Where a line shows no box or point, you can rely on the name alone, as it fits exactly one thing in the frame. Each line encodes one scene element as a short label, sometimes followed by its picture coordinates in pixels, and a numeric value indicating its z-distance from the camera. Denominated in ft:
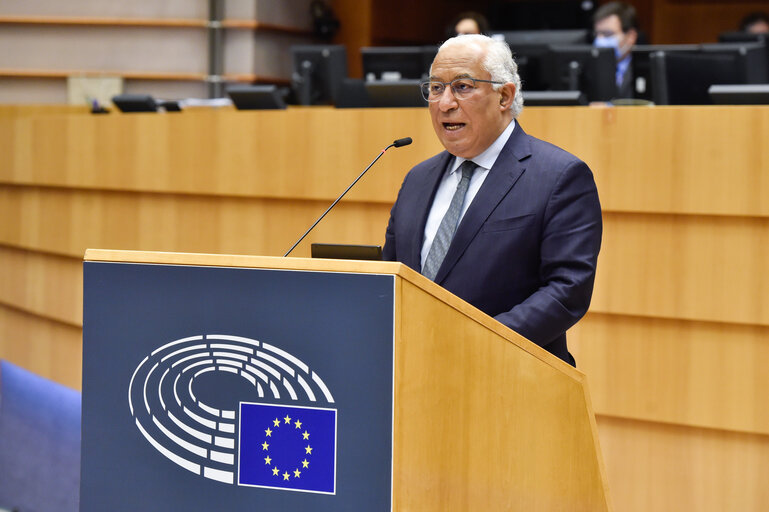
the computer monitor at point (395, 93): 26.16
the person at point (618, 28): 33.24
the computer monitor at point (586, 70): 30.58
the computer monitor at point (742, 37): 32.03
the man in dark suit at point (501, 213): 12.87
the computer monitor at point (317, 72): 37.19
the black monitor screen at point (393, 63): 33.69
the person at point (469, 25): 32.30
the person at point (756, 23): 39.06
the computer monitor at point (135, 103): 33.94
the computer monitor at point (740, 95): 19.79
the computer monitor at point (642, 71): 31.37
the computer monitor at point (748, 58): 26.30
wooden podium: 9.98
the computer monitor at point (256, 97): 30.45
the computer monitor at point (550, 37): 35.35
